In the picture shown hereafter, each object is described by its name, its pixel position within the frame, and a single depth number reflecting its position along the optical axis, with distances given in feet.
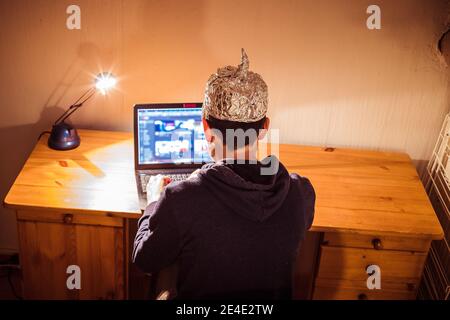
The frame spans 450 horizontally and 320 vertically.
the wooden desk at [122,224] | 5.94
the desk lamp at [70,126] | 6.87
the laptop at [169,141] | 6.56
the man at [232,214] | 4.20
